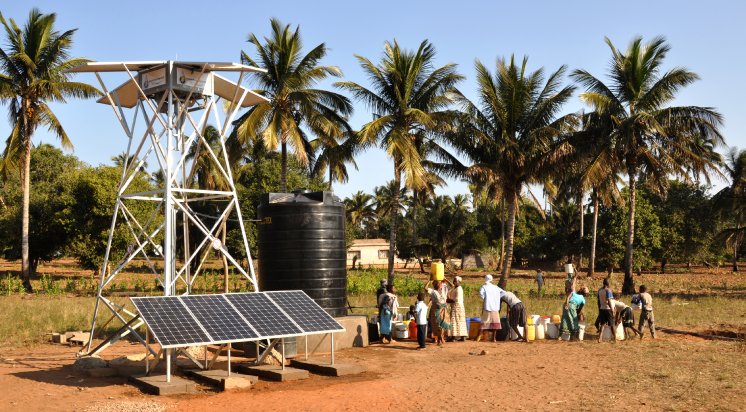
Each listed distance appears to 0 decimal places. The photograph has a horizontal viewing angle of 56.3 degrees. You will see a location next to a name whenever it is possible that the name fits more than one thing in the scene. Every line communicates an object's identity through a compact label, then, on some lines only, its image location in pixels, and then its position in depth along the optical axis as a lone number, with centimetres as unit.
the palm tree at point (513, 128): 2717
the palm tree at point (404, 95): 2630
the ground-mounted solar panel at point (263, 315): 1109
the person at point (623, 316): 1652
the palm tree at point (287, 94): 2667
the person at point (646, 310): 1669
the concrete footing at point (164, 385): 1034
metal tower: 1272
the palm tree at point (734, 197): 3562
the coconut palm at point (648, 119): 2719
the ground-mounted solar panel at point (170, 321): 1001
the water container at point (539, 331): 1711
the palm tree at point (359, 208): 7879
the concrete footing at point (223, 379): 1088
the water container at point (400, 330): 1705
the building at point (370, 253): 6856
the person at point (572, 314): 1662
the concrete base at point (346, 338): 1480
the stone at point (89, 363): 1212
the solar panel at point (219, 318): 1052
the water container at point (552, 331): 1717
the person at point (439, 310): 1614
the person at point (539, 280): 3102
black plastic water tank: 1559
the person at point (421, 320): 1514
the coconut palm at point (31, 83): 2966
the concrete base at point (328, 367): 1206
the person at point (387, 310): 1620
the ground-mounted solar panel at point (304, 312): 1159
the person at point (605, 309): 1616
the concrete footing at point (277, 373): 1162
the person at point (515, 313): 1667
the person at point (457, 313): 1627
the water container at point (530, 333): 1670
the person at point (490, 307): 1639
